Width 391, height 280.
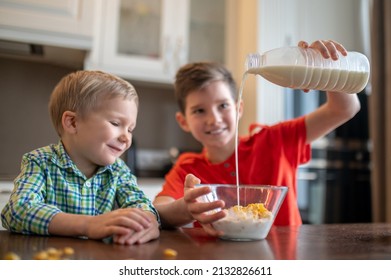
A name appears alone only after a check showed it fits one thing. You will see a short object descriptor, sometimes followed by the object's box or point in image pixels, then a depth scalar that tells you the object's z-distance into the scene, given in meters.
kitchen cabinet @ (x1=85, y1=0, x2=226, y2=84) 1.94
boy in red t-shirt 1.01
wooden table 0.49
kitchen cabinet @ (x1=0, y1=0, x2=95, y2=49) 1.63
